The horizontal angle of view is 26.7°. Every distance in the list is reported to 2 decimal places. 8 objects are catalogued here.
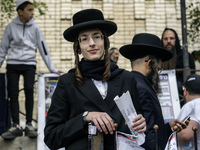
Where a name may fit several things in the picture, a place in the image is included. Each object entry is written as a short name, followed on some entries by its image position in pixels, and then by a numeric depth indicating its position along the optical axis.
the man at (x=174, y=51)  7.39
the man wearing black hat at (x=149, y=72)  3.51
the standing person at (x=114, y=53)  9.28
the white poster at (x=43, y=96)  6.21
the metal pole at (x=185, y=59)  7.42
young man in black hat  2.65
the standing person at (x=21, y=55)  6.47
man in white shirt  4.04
